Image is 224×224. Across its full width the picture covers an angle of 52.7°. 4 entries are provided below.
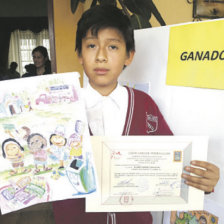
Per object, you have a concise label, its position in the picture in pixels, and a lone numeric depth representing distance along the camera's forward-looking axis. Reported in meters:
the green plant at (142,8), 0.98
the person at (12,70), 3.42
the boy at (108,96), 0.59
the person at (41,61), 2.18
